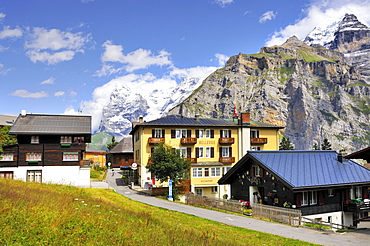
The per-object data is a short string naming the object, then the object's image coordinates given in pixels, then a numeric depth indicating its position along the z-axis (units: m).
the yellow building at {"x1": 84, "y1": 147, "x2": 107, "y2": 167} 100.50
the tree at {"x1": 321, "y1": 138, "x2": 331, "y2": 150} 120.20
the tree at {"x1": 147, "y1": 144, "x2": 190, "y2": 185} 38.68
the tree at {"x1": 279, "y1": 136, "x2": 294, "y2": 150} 122.11
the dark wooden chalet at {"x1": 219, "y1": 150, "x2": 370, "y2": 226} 26.05
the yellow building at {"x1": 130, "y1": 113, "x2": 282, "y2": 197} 48.34
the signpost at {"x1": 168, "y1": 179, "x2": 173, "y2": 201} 37.06
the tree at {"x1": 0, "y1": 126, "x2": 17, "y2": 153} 48.06
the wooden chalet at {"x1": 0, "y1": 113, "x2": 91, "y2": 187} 41.62
